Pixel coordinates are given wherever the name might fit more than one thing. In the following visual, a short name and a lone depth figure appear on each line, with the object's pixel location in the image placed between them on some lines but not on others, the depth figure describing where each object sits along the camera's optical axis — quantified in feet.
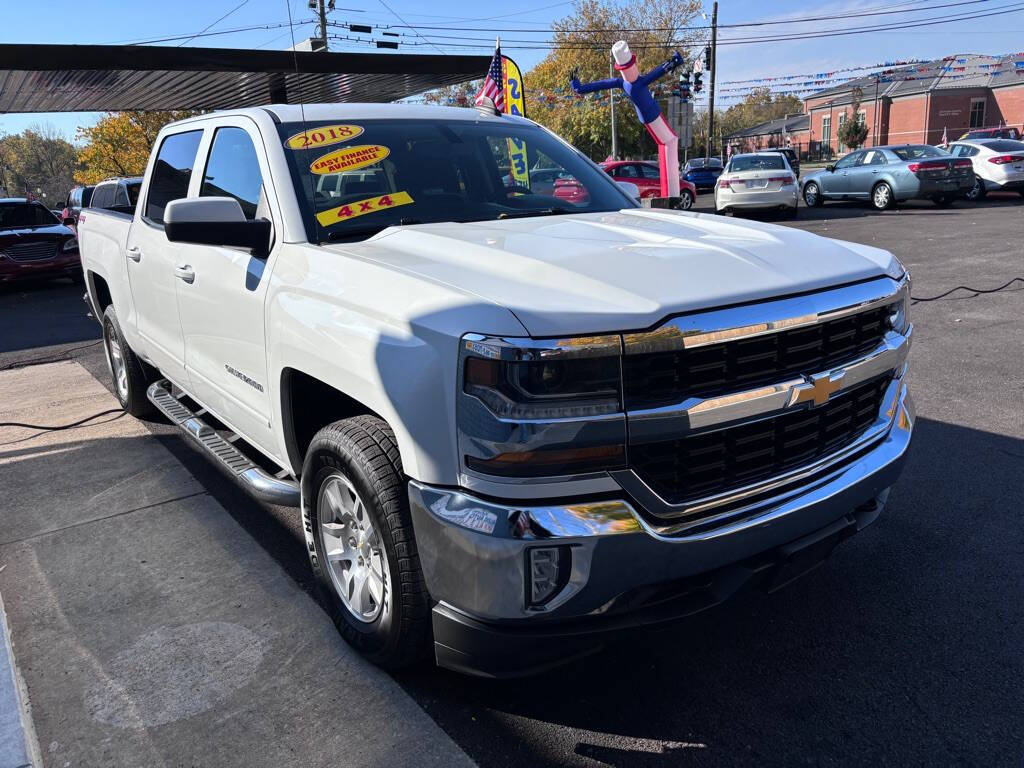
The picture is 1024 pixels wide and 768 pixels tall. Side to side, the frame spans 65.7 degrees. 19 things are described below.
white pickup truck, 6.80
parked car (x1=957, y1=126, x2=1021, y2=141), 99.96
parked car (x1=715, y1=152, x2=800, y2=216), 62.39
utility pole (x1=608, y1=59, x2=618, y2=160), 142.31
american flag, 50.54
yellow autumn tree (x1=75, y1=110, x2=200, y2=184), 135.13
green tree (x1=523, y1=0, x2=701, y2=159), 168.96
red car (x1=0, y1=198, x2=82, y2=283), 47.09
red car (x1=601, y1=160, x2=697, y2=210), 74.22
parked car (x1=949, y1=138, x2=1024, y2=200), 66.85
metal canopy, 52.95
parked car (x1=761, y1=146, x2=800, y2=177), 108.41
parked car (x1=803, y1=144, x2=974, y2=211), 63.21
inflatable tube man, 54.85
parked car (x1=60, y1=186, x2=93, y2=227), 59.23
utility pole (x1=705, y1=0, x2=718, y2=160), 147.74
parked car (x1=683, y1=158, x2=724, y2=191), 114.52
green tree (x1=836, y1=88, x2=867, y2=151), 197.75
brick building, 188.03
